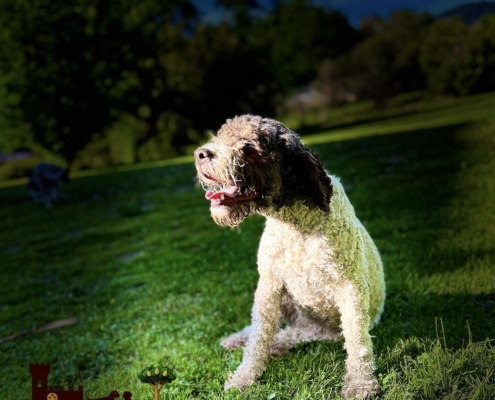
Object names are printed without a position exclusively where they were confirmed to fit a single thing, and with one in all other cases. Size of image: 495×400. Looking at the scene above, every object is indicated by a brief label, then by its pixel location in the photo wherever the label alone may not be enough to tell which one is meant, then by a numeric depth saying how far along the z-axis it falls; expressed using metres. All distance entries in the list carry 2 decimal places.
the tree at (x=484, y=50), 8.77
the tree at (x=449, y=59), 9.66
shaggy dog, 2.55
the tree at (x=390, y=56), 15.77
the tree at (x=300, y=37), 32.44
